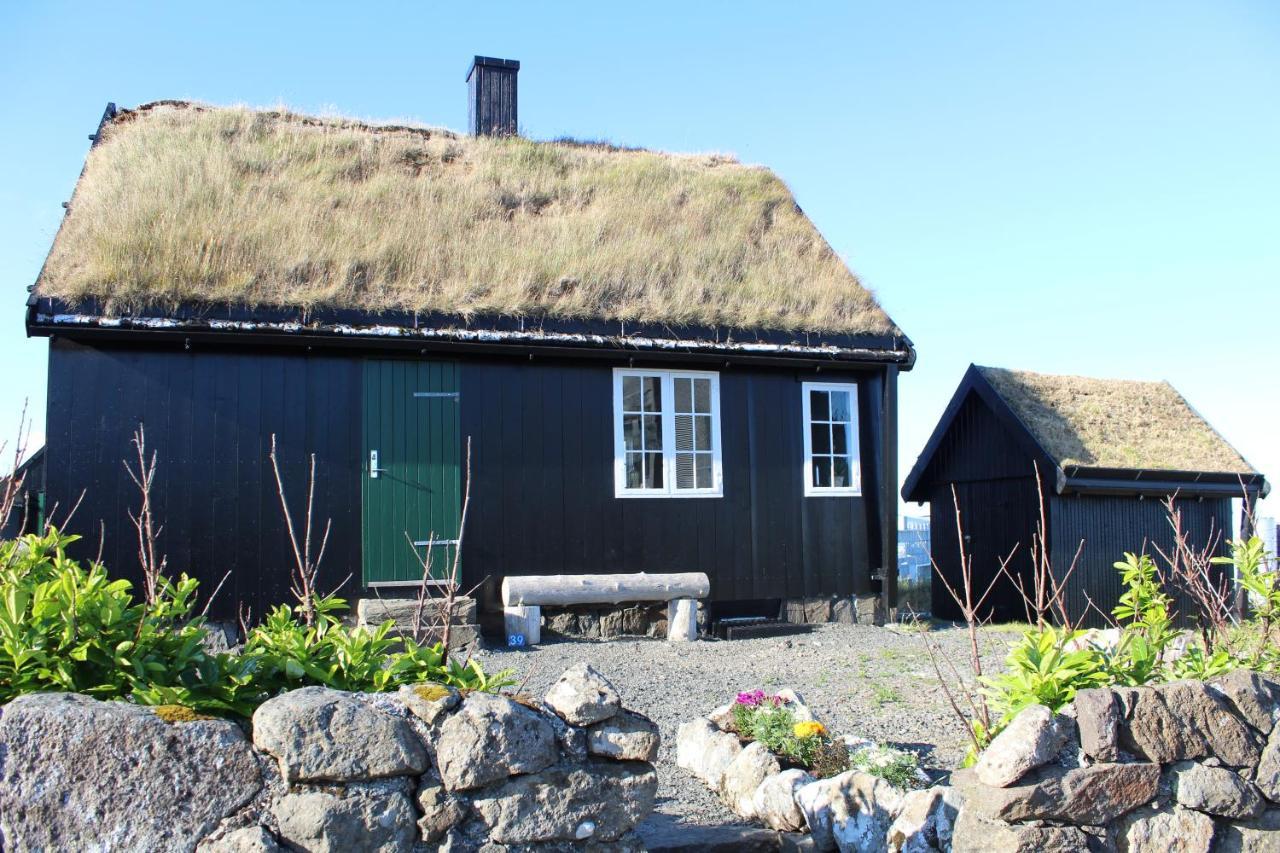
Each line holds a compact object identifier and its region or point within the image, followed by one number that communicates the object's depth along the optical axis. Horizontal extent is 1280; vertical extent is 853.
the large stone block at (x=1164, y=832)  4.26
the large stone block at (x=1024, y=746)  4.09
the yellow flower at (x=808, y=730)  5.70
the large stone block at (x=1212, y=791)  4.31
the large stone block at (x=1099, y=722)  4.18
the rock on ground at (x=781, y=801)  5.18
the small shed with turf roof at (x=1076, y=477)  12.87
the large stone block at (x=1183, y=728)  4.29
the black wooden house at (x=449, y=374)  10.09
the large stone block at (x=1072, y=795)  4.09
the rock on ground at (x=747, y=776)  5.54
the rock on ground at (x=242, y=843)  3.29
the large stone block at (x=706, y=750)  5.93
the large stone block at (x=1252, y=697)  4.55
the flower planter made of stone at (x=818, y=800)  4.61
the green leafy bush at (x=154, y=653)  3.45
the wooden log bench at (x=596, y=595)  10.62
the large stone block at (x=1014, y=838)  4.09
